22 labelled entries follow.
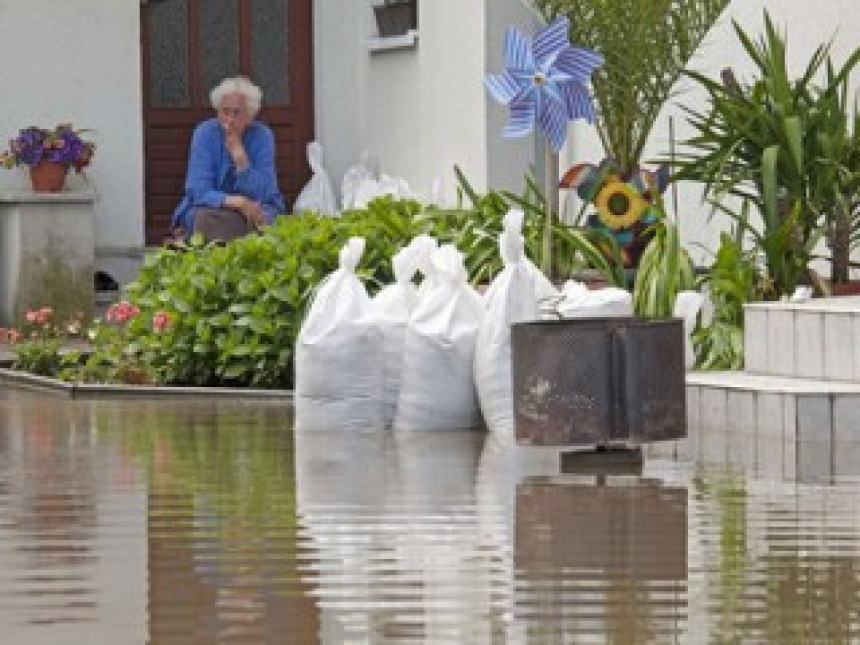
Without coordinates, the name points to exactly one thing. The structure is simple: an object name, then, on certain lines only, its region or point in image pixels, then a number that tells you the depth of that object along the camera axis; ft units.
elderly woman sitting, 70.03
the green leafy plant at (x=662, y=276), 48.49
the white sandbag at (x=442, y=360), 44.98
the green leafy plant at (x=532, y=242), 51.08
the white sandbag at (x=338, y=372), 45.70
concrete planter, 75.61
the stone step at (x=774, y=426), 39.04
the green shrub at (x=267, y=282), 52.90
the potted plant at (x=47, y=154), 76.28
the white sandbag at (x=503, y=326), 44.06
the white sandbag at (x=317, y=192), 78.02
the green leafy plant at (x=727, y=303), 46.57
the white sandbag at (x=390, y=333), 45.85
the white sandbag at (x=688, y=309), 46.57
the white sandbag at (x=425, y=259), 45.80
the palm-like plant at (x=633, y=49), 54.29
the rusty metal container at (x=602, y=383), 39.93
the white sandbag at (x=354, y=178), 76.54
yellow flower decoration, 53.42
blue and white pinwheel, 48.08
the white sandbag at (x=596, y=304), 45.44
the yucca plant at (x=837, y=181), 49.39
